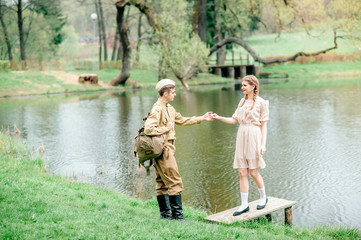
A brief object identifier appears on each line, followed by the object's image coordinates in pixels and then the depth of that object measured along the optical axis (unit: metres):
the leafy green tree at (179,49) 33.97
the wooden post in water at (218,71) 44.32
